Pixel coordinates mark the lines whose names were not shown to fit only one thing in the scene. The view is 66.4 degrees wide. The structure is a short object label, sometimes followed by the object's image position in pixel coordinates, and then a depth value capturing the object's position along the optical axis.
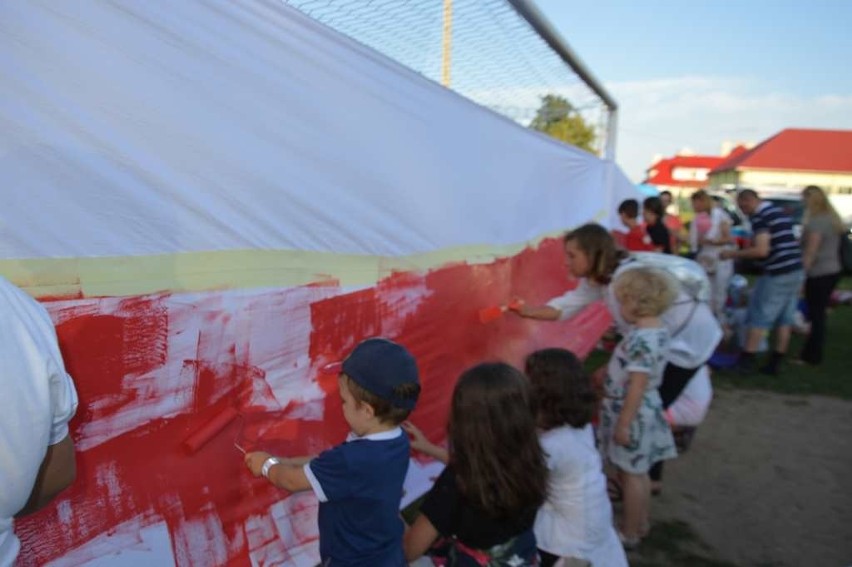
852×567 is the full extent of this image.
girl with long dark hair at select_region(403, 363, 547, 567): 1.82
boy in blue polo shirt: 1.64
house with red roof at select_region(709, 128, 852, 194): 42.19
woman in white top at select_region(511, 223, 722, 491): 3.21
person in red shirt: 6.97
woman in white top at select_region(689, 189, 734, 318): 7.09
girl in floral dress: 2.77
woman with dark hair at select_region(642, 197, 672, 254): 7.18
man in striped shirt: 5.97
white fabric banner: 1.30
